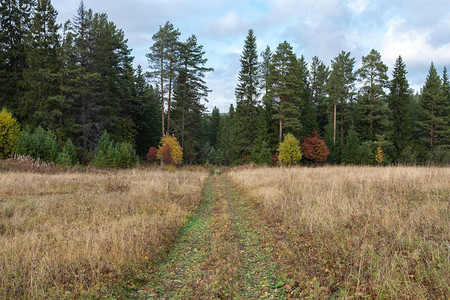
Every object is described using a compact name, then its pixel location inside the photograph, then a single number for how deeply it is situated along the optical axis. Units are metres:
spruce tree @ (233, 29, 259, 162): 38.41
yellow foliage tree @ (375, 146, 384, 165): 35.97
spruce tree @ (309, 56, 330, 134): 48.72
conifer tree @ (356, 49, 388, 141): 37.41
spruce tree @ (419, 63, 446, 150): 40.31
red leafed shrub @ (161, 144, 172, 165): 29.38
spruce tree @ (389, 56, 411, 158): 39.66
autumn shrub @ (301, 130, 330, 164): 36.28
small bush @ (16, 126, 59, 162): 23.02
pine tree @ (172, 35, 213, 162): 36.66
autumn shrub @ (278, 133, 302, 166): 30.62
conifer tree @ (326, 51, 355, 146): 39.24
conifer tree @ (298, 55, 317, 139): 38.91
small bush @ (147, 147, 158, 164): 33.28
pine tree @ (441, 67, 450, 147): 39.69
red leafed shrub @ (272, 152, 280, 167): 34.28
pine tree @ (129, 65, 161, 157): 42.31
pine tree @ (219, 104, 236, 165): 60.98
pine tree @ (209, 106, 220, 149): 81.86
